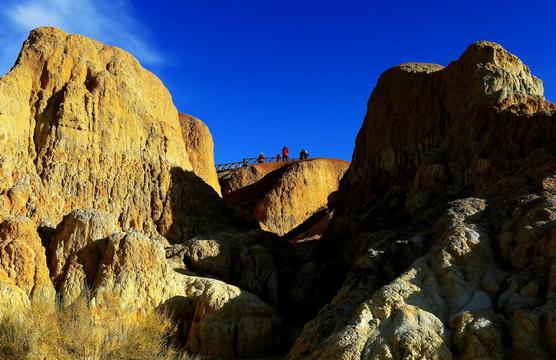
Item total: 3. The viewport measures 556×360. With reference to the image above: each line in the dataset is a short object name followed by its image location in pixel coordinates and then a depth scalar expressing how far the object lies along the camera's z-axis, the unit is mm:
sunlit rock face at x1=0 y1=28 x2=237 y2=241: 29172
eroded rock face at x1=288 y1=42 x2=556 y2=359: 16969
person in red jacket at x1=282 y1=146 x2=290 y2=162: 68938
